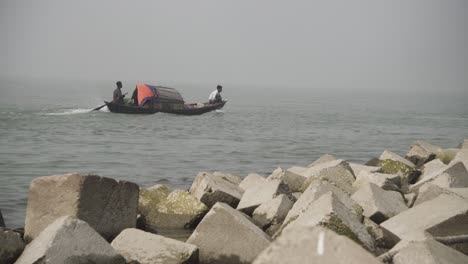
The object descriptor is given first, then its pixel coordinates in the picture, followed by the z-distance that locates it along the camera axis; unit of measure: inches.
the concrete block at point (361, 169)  747.9
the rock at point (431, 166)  806.7
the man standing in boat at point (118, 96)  2315.0
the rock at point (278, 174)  727.2
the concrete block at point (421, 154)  1031.6
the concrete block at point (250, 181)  756.2
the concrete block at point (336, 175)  671.8
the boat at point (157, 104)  2358.5
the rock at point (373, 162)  953.4
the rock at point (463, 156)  774.4
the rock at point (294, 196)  603.2
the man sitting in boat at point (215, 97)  2691.9
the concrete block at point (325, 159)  886.7
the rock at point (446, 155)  969.7
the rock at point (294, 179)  716.7
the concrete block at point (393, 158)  860.8
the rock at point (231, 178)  822.5
